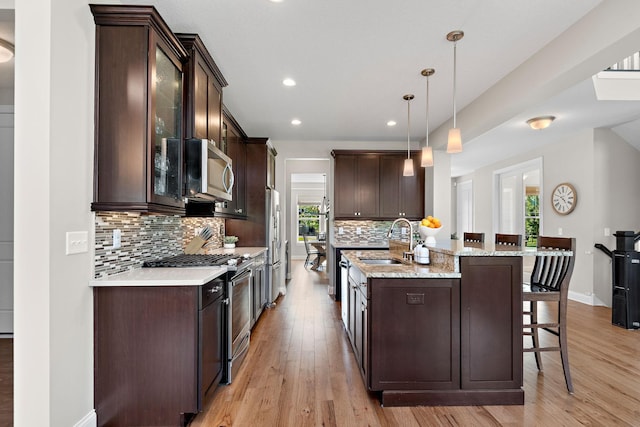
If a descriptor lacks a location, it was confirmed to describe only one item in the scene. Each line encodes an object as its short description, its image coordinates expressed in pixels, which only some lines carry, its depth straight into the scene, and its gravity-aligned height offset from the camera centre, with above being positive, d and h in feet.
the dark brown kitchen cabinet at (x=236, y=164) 11.98 +2.20
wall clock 17.03 +0.84
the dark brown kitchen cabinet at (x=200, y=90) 7.89 +3.23
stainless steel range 8.19 -2.27
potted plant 13.87 -1.18
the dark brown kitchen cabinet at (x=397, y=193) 18.25 +1.18
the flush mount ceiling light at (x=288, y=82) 11.05 +4.52
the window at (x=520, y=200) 21.17 +0.98
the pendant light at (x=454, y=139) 8.42 +1.98
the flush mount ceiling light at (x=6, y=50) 8.30 +4.28
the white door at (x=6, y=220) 10.98 -0.19
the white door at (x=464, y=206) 30.48 +0.76
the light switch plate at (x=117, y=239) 6.98 -0.53
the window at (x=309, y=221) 36.73 -0.77
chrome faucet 9.45 -0.75
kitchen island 7.27 -2.64
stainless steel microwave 7.51 +1.08
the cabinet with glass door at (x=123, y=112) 6.22 +1.95
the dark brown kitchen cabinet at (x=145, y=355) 6.24 -2.70
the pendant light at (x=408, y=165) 12.48 +1.91
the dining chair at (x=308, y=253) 27.43 -3.38
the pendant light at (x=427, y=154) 10.27 +1.90
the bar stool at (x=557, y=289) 7.88 -1.92
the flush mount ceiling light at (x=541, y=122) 14.44 +4.11
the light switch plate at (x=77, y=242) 5.68 -0.50
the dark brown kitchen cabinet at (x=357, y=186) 18.21 +1.56
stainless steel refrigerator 15.24 -1.36
